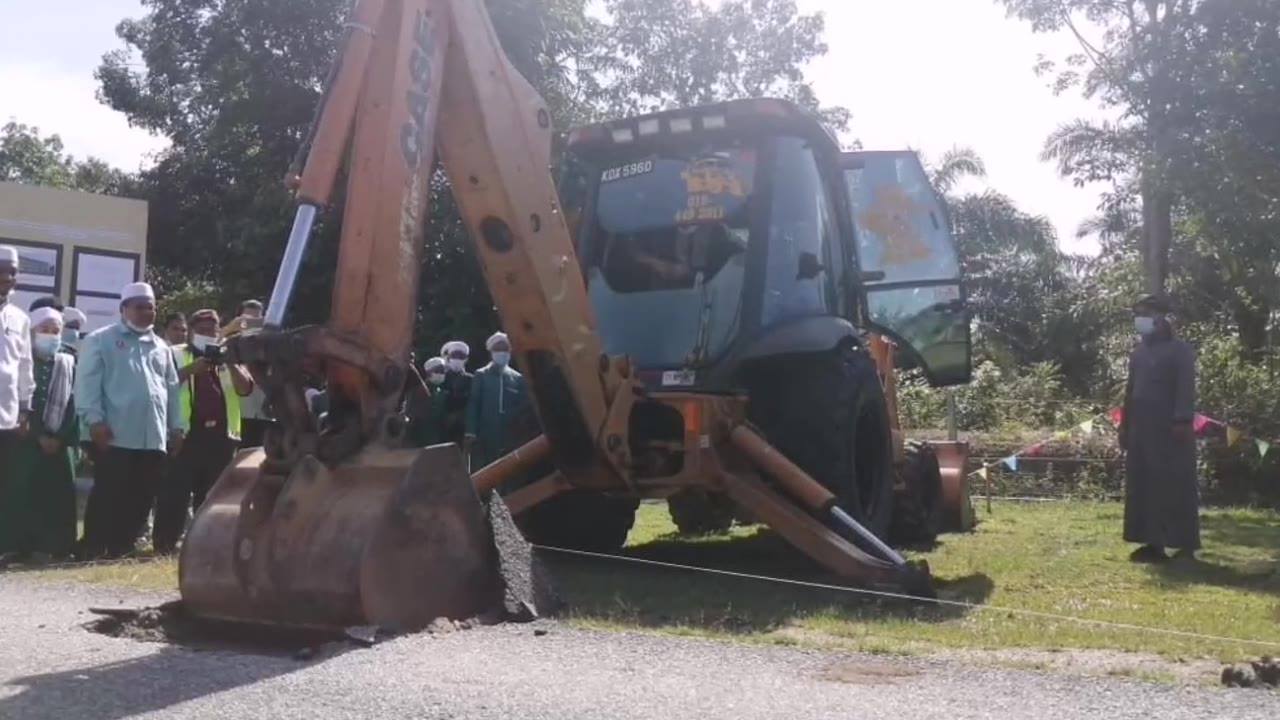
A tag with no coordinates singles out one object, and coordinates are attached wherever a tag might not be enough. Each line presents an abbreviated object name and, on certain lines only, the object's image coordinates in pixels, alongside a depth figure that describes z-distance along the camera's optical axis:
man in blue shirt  8.62
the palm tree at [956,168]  38.03
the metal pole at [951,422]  15.49
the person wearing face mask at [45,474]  8.84
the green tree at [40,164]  38.69
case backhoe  5.45
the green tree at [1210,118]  11.75
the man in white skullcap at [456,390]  11.02
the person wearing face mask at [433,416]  10.87
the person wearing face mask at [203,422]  9.33
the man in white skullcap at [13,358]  8.02
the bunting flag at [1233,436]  14.54
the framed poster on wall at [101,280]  16.84
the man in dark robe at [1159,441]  9.11
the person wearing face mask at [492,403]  10.48
